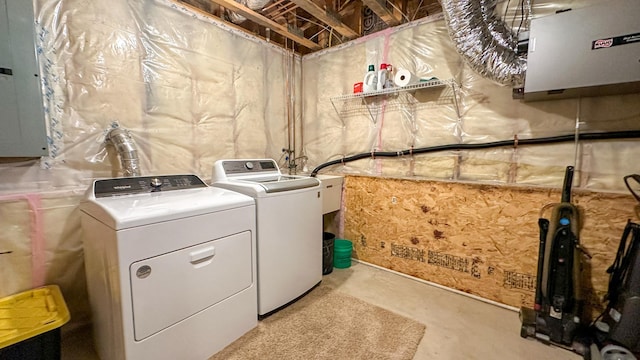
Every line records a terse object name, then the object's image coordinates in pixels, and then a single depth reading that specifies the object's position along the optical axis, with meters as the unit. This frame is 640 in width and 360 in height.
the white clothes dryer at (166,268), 1.15
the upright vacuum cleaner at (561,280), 1.51
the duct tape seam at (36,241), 1.52
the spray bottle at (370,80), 2.44
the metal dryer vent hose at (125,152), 1.72
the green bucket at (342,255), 2.61
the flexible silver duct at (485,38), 1.68
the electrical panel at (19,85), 1.33
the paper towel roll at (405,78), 2.20
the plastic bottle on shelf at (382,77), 2.38
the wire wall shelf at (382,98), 2.13
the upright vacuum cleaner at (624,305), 1.33
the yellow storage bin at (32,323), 1.13
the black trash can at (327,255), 2.45
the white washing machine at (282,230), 1.74
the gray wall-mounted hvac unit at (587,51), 1.27
